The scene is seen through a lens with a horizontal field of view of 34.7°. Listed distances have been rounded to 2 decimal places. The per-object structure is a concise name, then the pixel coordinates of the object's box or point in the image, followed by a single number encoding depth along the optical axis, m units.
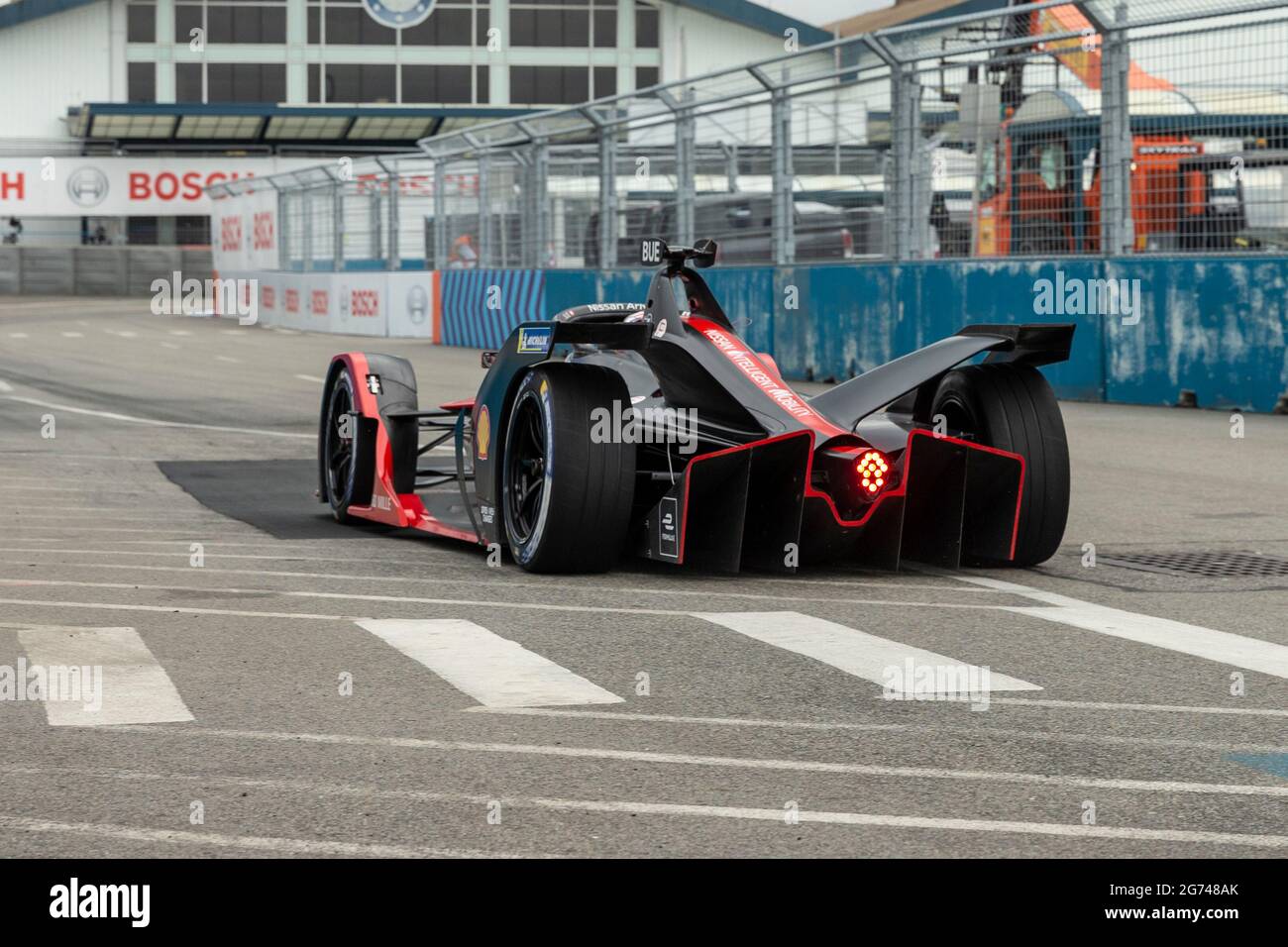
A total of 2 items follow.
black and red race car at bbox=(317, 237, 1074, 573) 7.96
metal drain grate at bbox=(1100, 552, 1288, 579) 8.66
